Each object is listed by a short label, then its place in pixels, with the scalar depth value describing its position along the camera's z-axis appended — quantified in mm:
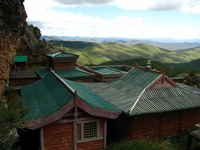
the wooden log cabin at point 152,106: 12758
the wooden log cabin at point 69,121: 9633
